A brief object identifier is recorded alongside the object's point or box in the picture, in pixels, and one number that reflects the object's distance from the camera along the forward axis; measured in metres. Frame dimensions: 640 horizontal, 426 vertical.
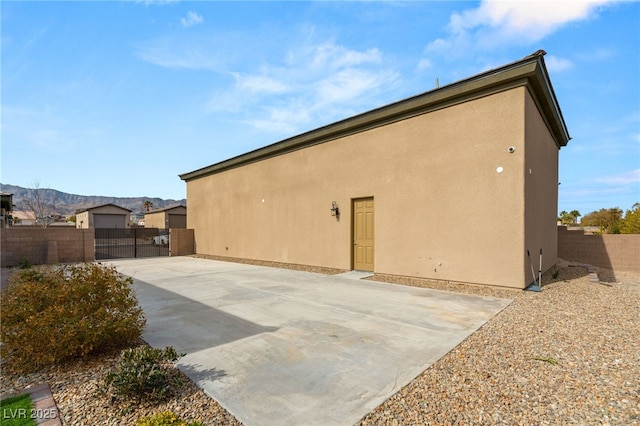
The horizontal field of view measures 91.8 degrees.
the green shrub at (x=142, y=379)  2.84
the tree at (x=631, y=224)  15.08
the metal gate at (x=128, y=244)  18.91
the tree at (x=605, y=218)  18.16
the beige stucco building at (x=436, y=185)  7.76
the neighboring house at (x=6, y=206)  21.22
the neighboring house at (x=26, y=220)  38.29
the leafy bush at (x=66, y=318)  3.55
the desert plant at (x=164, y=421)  2.23
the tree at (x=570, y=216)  52.75
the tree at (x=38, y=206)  30.64
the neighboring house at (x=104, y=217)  36.41
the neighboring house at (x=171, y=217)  36.72
